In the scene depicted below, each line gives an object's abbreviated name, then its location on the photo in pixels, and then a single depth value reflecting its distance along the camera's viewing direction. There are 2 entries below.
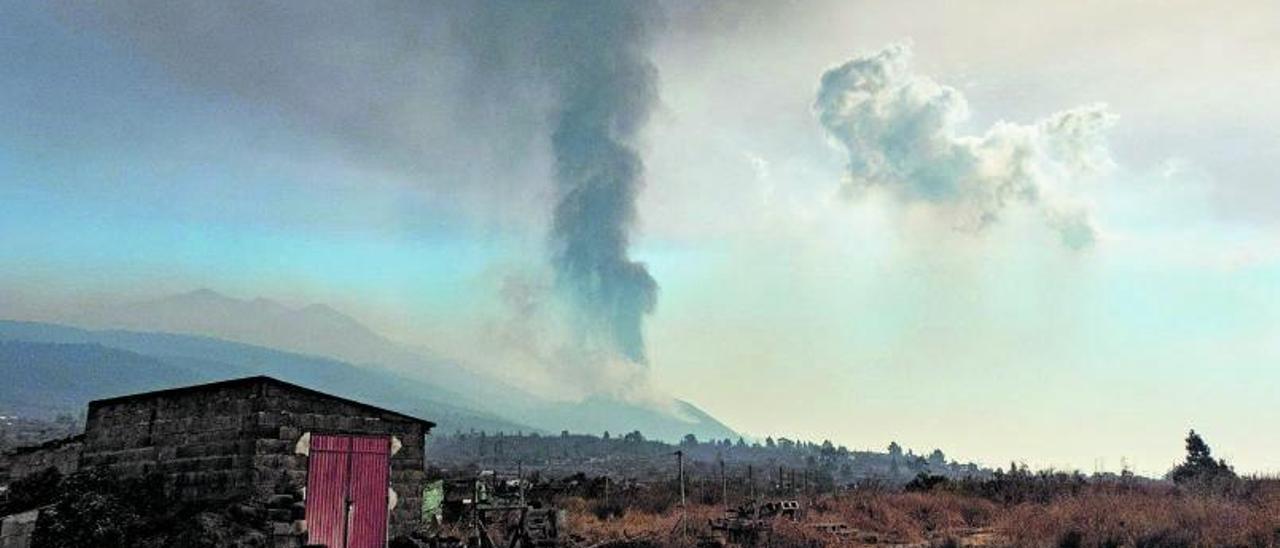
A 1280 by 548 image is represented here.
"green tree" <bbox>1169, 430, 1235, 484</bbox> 39.59
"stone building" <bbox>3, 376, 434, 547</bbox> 19.59
